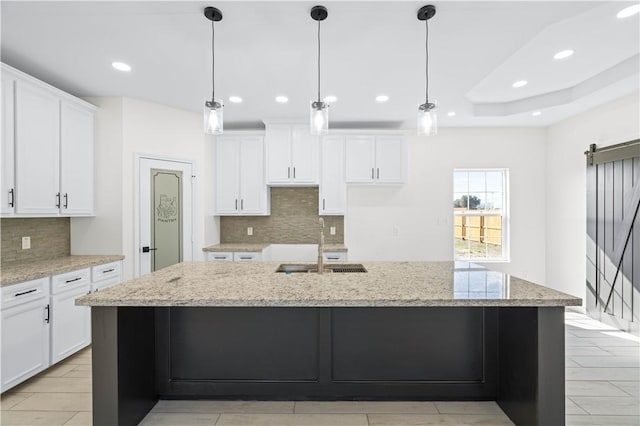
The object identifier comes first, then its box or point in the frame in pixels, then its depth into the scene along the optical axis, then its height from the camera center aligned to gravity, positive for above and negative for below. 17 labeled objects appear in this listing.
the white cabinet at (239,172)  4.73 +0.58
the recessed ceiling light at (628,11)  2.24 +1.39
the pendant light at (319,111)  2.17 +0.68
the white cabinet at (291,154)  4.66 +0.82
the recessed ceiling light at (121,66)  2.97 +1.34
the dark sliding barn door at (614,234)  3.59 -0.27
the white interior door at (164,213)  3.88 -0.01
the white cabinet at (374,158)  4.70 +0.77
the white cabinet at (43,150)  2.69 +0.58
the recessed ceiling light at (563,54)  2.88 +1.40
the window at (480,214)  5.16 -0.04
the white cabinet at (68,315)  2.81 -0.93
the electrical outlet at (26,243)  3.15 -0.29
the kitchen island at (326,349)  2.21 -0.93
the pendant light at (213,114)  2.21 +0.68
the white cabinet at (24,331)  2.38 -0.91
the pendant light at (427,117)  2.27 +0.66
